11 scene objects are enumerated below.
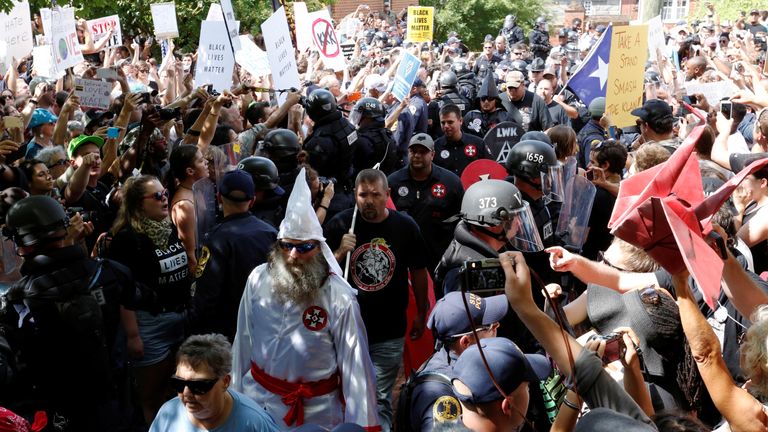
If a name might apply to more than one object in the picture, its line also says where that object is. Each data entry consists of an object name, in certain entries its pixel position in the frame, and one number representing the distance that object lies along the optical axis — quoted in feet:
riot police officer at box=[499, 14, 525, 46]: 93.86
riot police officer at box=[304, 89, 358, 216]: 25.76
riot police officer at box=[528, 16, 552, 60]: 78.74
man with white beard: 14.43
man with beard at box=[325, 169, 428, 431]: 18.35
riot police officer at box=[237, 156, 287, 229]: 19.57
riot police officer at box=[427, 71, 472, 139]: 36.88
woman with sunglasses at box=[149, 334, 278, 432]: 12.26
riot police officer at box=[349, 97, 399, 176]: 28.35
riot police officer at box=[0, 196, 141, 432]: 14.64
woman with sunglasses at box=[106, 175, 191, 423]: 17.93
